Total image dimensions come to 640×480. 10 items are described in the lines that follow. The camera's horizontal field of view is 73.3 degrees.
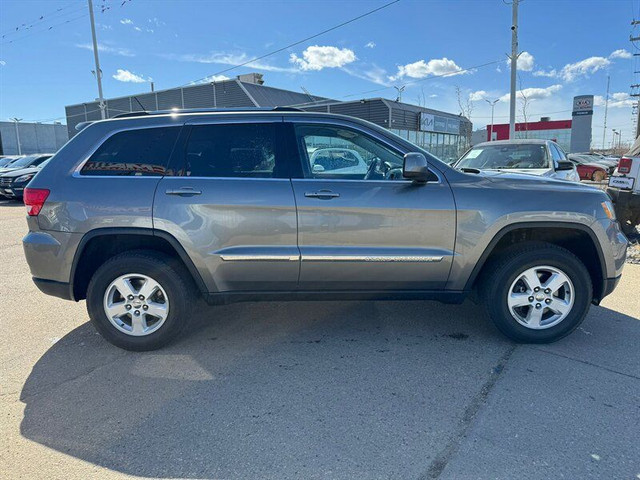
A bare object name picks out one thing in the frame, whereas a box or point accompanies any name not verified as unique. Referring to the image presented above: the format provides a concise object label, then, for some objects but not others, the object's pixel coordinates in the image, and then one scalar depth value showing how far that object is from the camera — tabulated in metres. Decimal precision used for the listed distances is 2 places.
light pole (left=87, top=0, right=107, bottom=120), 23.16
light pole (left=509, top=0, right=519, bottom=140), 15.44
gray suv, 3.36
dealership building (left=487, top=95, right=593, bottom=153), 61.31
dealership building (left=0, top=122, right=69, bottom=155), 53.38
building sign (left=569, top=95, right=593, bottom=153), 61.34
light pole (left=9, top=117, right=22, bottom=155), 53.06
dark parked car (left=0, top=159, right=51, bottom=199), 14.57
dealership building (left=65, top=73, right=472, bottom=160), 29.72
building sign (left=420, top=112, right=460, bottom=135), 33.03
